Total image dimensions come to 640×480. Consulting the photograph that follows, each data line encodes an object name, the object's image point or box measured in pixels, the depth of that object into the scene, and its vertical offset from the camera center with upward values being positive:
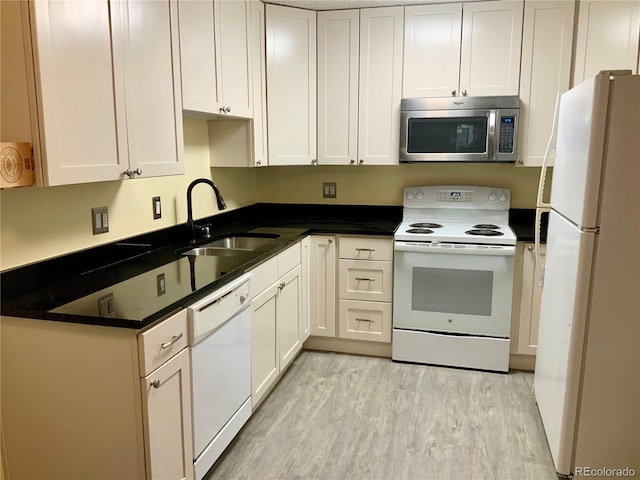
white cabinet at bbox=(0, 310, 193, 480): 1.66 -0.80
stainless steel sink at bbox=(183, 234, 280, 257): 2.84 -0.51
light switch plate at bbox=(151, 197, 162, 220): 2.70 -0.26
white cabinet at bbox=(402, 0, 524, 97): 3.23 +0.71
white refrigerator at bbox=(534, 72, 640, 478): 1.86 -0.48
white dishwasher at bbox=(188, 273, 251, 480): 1.98 -0.88
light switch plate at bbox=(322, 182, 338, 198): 4.03 -0.24
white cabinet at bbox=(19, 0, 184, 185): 1.60 +0.24
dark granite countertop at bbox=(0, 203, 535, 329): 1.69 -0.49
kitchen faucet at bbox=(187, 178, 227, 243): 2.80 -0.27
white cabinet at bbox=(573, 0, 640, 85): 2.97 +0.73
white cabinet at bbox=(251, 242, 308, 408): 2.61 -0.90
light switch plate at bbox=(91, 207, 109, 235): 2.26 -0.27
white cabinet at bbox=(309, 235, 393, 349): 3.43 -0.86
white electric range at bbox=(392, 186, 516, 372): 3.18 -0.85
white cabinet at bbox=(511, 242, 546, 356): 3.17 -0.87
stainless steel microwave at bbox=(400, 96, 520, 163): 3.26 +0.20
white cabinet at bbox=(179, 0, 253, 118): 2.37 +0.51
